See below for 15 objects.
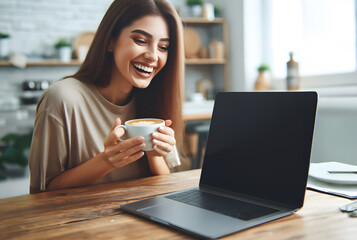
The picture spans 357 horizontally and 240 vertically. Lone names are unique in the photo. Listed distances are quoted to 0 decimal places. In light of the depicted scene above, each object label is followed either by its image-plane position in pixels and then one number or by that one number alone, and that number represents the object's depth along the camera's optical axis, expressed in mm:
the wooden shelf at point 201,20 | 3717
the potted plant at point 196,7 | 3814
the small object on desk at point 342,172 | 966
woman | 1139
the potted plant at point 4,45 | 3240
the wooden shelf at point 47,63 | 3270
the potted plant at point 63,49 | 3402
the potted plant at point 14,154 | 2902
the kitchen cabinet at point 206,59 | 3773
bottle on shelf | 2697
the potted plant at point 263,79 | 3298
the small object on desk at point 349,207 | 685
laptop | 662
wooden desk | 595
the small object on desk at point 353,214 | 662
